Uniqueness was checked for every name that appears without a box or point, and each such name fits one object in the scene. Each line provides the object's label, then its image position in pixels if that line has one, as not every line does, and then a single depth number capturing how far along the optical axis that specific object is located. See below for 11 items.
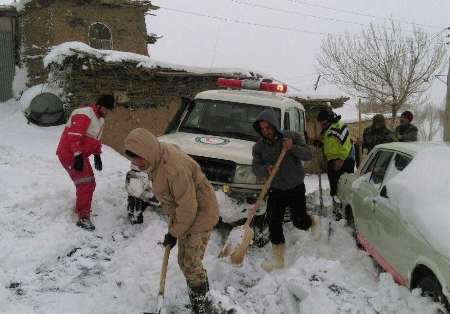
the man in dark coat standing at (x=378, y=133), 8.09
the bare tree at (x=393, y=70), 21.34
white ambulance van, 5.69
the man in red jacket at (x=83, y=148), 5.59
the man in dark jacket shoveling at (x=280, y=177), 5.02
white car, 3.18
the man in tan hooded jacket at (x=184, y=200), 3.40
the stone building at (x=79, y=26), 14.91
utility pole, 9.29
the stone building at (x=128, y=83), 10.41
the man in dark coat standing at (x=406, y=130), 8.29
